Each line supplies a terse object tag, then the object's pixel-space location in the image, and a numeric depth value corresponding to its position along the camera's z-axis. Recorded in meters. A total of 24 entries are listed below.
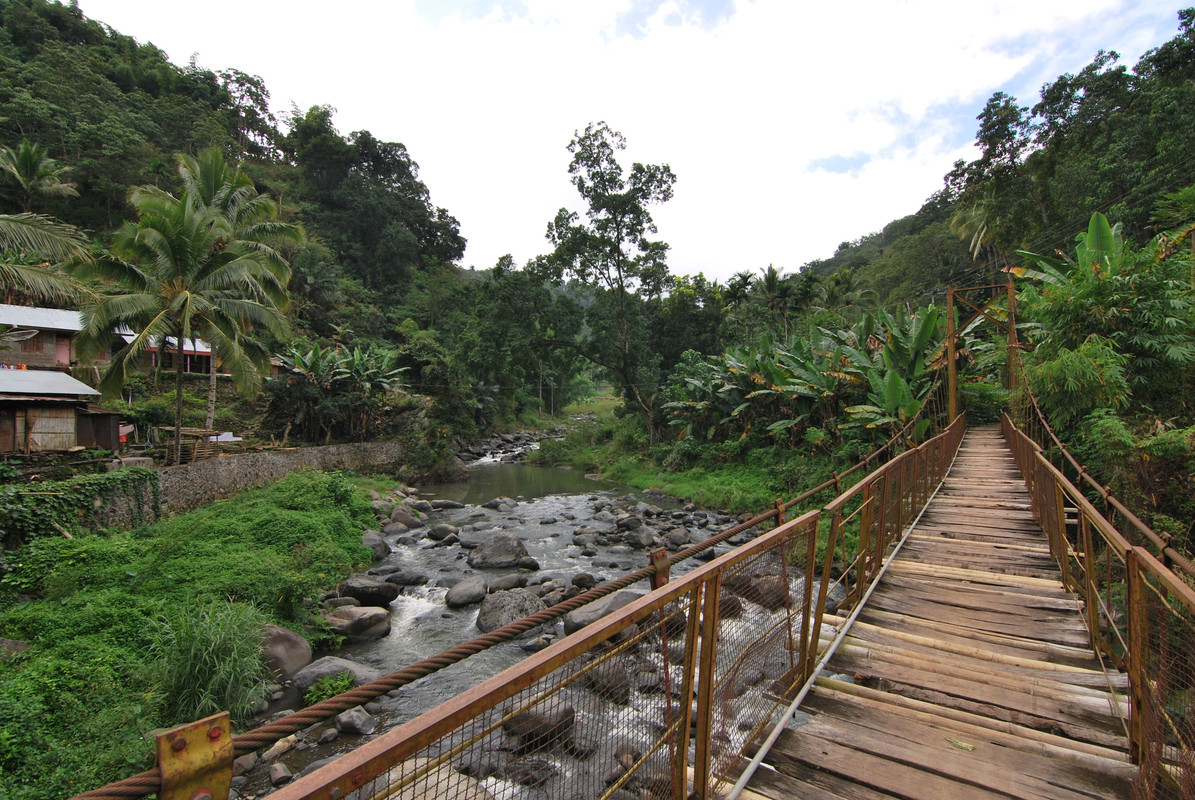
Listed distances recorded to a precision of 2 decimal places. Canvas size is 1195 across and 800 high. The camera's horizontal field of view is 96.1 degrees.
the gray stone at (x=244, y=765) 5.51
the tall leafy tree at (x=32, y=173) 24.72
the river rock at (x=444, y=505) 18.66
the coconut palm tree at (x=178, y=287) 12.70
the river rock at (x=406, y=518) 15.99
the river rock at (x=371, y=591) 9.98
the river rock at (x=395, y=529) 15.01
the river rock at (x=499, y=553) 12.16
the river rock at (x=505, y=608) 8.96
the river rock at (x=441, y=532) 14.35
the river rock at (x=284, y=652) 7.31
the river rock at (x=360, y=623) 8.67
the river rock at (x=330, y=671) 7.07
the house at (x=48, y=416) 13.05
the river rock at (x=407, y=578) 11.11
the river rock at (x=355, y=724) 6.29
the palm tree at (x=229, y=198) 16.91
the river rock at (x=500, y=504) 18.42
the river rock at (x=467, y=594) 10.01
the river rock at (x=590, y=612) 8.47
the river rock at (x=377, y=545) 12.88
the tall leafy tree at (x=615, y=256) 24.94
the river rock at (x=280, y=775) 5.38
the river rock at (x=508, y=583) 10.52
